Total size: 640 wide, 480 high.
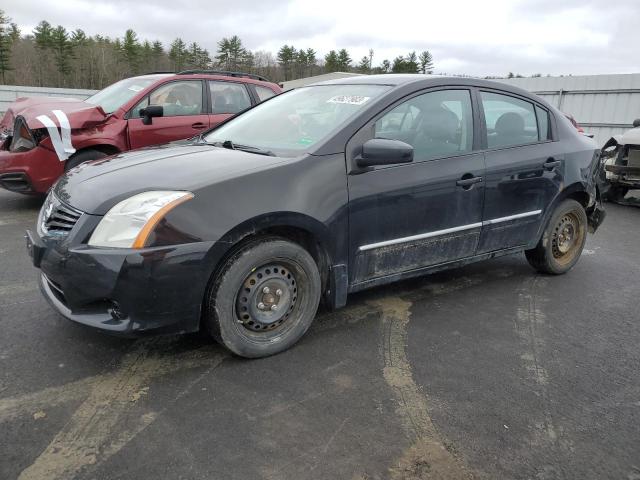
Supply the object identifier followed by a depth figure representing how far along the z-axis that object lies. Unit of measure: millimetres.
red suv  5863
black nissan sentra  2494
